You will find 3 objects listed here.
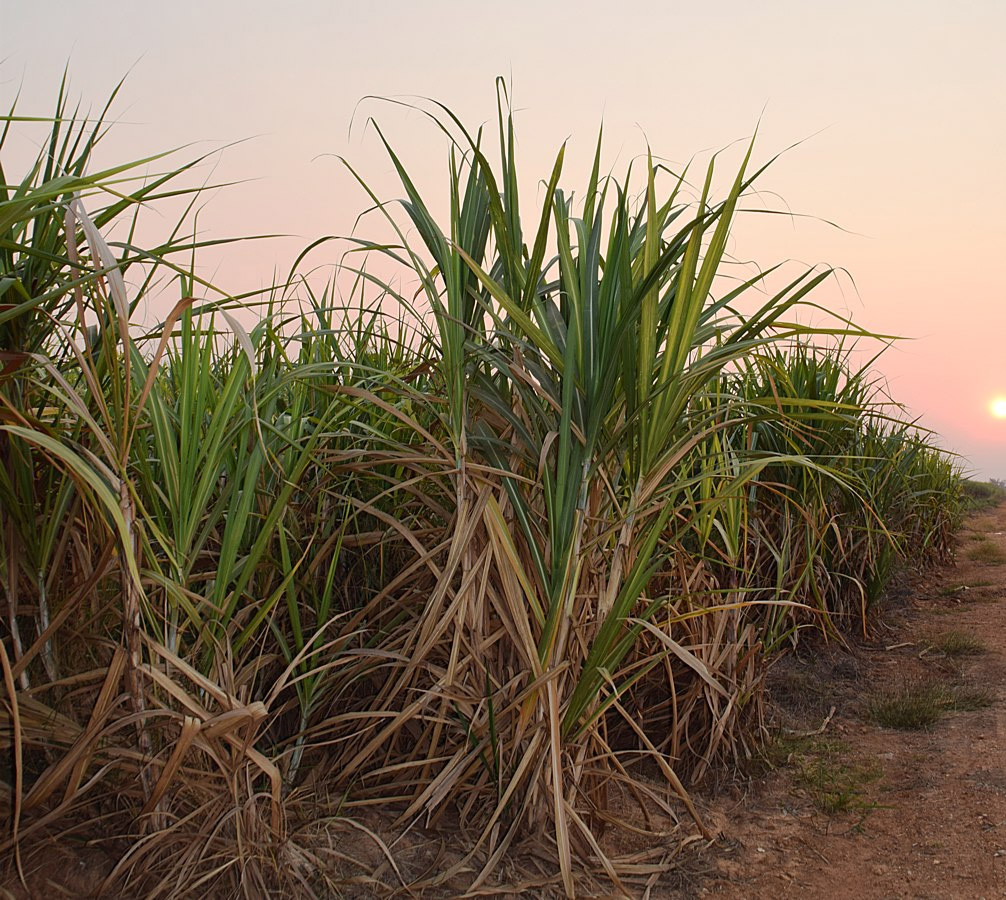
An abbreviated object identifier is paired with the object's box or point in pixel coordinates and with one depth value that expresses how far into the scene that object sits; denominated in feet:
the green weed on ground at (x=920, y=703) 9.43
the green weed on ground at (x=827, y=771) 7.54
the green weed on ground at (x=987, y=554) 20.10
